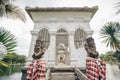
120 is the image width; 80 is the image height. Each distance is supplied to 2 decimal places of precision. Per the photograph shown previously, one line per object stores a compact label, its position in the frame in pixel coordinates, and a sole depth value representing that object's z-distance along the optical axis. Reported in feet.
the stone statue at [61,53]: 30.69
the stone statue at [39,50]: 10.53
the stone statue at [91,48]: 9.80
